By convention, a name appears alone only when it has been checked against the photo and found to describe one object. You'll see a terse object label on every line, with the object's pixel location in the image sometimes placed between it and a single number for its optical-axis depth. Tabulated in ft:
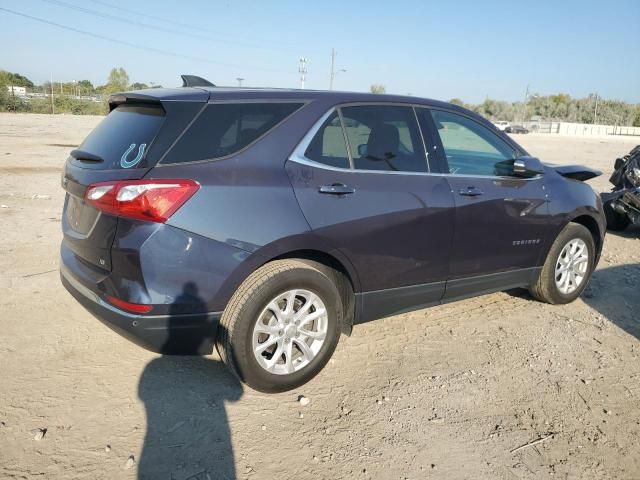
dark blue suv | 8.83
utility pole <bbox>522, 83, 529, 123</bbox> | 285.93
